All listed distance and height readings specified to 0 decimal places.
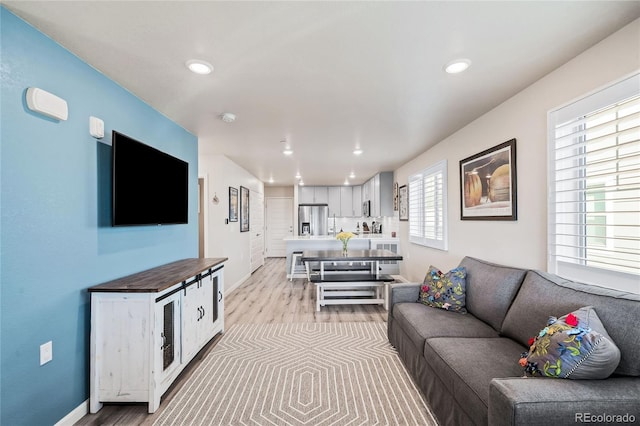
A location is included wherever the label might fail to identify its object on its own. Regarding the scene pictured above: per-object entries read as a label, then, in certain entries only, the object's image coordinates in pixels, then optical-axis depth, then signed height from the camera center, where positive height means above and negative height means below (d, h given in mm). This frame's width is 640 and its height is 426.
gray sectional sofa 1151 -771
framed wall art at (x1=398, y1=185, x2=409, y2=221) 5660 +238
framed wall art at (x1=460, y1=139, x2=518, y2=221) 2658 +311
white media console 2002 -882
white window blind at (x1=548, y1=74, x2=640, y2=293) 1647 +165
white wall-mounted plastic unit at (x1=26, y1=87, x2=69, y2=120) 1616 +665
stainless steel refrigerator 8688 -110
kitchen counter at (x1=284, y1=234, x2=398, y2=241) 6172 -490
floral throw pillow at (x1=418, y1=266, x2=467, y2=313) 2572 -699
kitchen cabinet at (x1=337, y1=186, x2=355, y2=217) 8797 +428
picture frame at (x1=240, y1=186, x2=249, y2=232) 5906 +142
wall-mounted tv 2154 +276
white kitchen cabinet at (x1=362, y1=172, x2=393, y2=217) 6567 +475
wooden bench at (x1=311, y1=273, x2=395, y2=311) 4191 -1134
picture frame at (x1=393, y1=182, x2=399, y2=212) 6340 +412
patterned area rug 1944 -1349
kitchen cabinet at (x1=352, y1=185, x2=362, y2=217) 8699 +424
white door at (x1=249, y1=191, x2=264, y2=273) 6965 -314
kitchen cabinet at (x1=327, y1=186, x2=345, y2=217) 8781 +399
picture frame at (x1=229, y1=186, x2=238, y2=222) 5160 +216
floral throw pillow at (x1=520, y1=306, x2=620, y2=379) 1246 -610
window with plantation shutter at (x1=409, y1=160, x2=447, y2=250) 4113 +126
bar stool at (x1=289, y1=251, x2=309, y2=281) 6371 -1173
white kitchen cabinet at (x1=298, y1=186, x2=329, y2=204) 8789 +617
